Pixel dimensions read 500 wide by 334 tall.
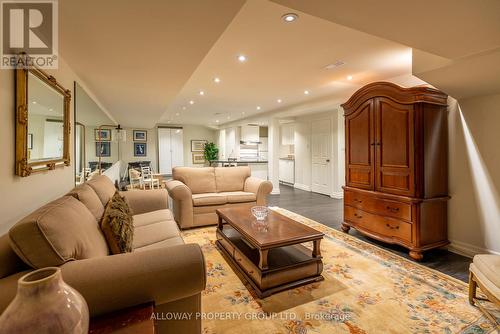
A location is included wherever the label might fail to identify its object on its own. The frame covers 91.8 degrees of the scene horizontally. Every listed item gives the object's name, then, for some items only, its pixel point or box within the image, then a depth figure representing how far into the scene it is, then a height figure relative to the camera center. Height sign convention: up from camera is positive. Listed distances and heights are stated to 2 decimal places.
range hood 9.20 +1.30
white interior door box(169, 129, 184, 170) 10.46 +0.96
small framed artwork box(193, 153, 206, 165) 11.27 +0.46
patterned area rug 1.60 -1.03
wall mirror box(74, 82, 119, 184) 2.94 +0.49
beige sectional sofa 1.02 -0.45
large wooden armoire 2.57 +0.03
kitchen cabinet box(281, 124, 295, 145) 7.89 +1.13
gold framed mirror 1.52 +0.35
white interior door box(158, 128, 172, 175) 10.22 +0.72
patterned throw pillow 1.54 -0.41
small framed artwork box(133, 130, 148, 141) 9.77 +1.35
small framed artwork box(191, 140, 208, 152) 11.18 +1.06
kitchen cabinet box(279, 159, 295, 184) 7.87 -0.09
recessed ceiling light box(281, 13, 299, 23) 1.95 +1.24
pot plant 10.97 +0.73
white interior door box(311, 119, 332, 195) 6.23 +0.32
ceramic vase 0.60 -0.37
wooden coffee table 1.92 -0.78
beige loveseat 3.58 -0.38
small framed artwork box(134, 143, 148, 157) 9.75 +0.77
